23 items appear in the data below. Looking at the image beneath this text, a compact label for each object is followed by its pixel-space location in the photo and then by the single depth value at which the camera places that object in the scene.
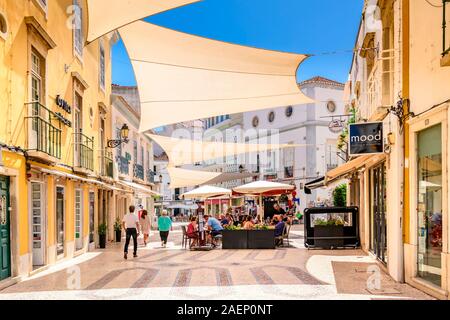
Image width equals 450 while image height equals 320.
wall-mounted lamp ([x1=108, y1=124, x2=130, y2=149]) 19.55
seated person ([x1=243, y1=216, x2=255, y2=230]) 16.50
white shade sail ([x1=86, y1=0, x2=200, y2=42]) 8.25
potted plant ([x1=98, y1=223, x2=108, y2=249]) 18.17
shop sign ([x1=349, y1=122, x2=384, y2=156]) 10.44
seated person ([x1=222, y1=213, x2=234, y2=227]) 21.63
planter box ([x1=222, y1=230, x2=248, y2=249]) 16.23
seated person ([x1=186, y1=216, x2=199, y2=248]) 16.83
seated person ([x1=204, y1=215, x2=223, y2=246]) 17.44
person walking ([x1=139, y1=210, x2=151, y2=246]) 19.95
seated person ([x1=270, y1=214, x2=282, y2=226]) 19.65
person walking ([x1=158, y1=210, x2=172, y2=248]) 18.46
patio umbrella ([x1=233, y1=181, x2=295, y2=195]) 20.28
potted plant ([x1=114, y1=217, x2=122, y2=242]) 20.55
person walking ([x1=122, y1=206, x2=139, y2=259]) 13.95
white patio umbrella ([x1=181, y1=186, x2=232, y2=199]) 22.63
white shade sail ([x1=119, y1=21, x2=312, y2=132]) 11.37
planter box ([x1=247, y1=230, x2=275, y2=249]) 16.10
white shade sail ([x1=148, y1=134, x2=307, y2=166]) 20.97
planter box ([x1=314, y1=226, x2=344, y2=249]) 15.78
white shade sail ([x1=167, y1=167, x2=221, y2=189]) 25.22
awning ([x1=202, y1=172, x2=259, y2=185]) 24.38
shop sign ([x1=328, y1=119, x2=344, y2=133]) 22.05
